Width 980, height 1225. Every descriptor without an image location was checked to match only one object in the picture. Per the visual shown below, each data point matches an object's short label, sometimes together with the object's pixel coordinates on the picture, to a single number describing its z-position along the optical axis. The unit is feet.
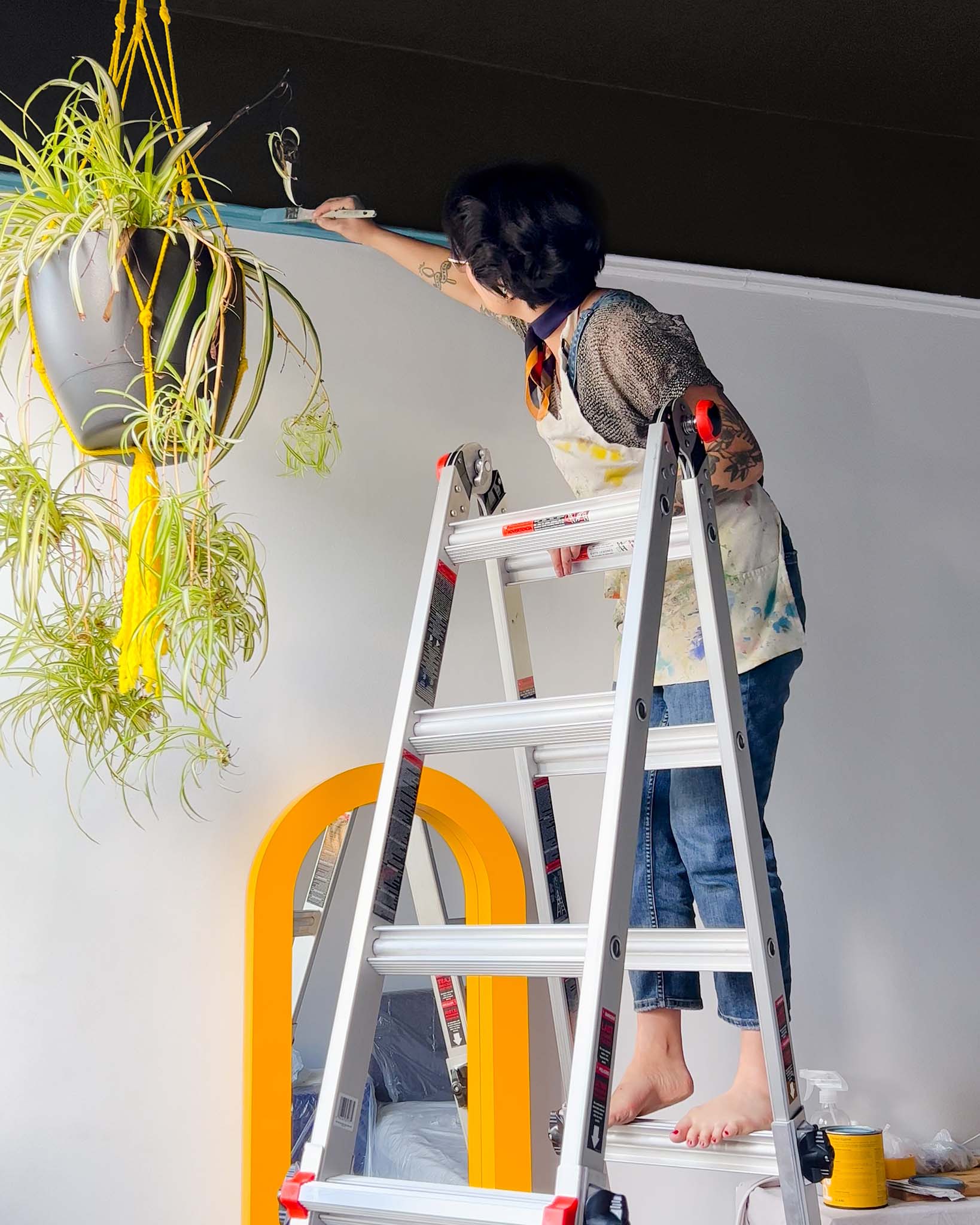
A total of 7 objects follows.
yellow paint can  6.25
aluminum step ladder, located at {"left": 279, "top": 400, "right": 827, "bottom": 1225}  3.80
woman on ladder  5.63
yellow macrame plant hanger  5.38
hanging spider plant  5.08
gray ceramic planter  5.09
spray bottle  6.96
